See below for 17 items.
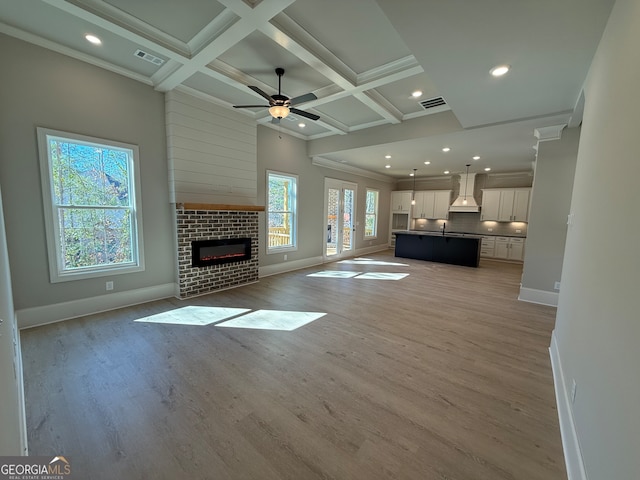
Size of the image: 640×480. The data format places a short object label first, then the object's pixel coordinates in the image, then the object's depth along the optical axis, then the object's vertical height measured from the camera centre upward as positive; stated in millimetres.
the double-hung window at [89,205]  3230 +29
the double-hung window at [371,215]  9310 -28
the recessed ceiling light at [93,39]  2897 +1894
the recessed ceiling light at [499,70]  2566 +1474
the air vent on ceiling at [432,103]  4013 +1783
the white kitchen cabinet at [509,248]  7883 -936
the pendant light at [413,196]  9744 +717
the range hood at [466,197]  8539 +651
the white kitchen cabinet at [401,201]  10047 +544
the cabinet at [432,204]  9320 +430
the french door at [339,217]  7479 -109
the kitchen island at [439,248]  7320 -953
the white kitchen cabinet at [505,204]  7902 +424
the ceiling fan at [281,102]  3159 +1381
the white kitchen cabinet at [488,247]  8383 -957
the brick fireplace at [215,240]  4277 -530
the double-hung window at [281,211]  5953 +22
